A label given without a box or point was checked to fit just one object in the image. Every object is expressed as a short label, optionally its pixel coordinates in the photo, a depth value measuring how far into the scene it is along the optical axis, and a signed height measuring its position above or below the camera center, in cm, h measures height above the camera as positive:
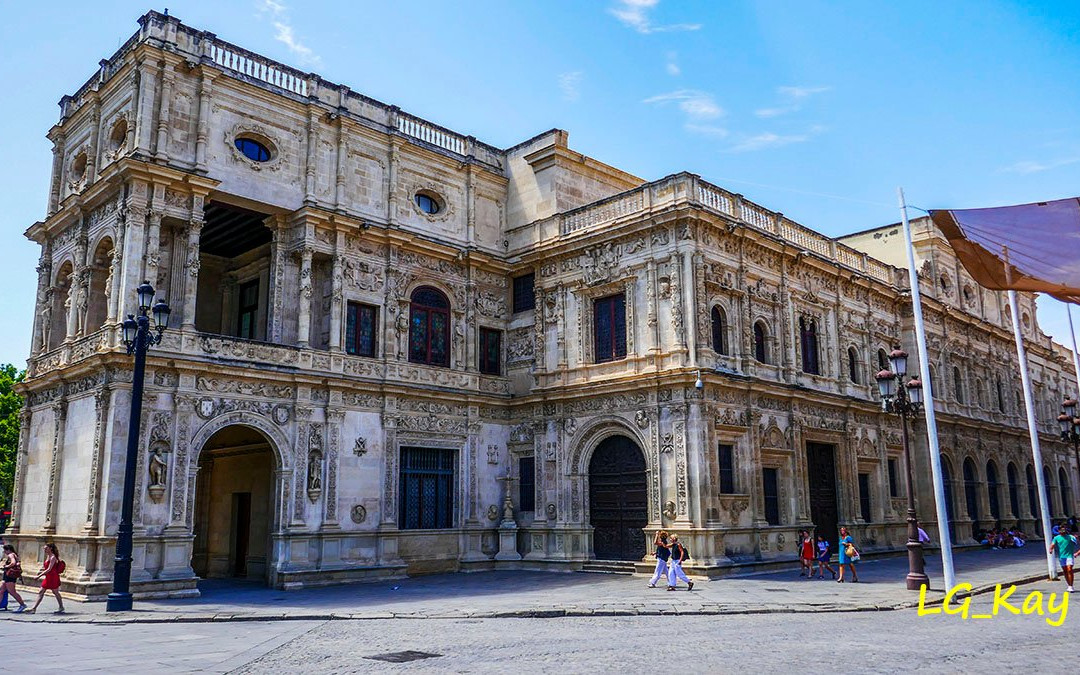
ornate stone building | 2159 +452
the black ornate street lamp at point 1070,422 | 2439 +225
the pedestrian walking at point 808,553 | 2273 -125
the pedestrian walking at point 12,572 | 1708 -114
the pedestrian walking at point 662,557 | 2064 -120
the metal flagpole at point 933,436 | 1749 +136
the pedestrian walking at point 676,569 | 2025 -144
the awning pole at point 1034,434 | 1974 +157
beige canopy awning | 1241 +378
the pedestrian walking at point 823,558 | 2257 -138
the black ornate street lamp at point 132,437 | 1680 +147
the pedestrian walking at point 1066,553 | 1808 -107
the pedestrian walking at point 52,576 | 1691 -120
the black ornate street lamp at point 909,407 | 1853 +217
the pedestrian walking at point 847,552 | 2142 -116
